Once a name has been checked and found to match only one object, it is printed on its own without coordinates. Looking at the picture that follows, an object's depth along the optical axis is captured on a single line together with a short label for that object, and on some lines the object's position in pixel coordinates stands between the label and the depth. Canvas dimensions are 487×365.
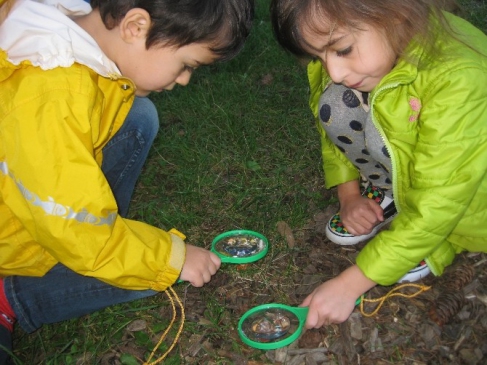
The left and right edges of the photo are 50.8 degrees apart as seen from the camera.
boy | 0.53
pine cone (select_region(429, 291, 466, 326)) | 0.64
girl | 0.56
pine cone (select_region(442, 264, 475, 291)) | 0.67
